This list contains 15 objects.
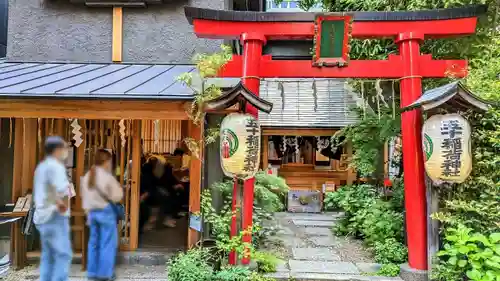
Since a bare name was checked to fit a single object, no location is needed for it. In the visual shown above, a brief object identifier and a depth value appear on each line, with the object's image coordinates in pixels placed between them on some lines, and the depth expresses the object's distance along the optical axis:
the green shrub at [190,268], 5.83
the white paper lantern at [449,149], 5.75
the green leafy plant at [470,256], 5.34
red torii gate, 6.53
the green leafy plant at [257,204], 6.41
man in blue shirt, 4.54
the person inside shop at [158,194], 8.63
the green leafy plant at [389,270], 6.57
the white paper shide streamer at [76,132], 7.66
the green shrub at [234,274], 5.89
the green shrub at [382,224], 7.82
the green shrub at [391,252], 7.00
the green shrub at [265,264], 6.52
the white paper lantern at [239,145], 6.05
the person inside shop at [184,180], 9.37
